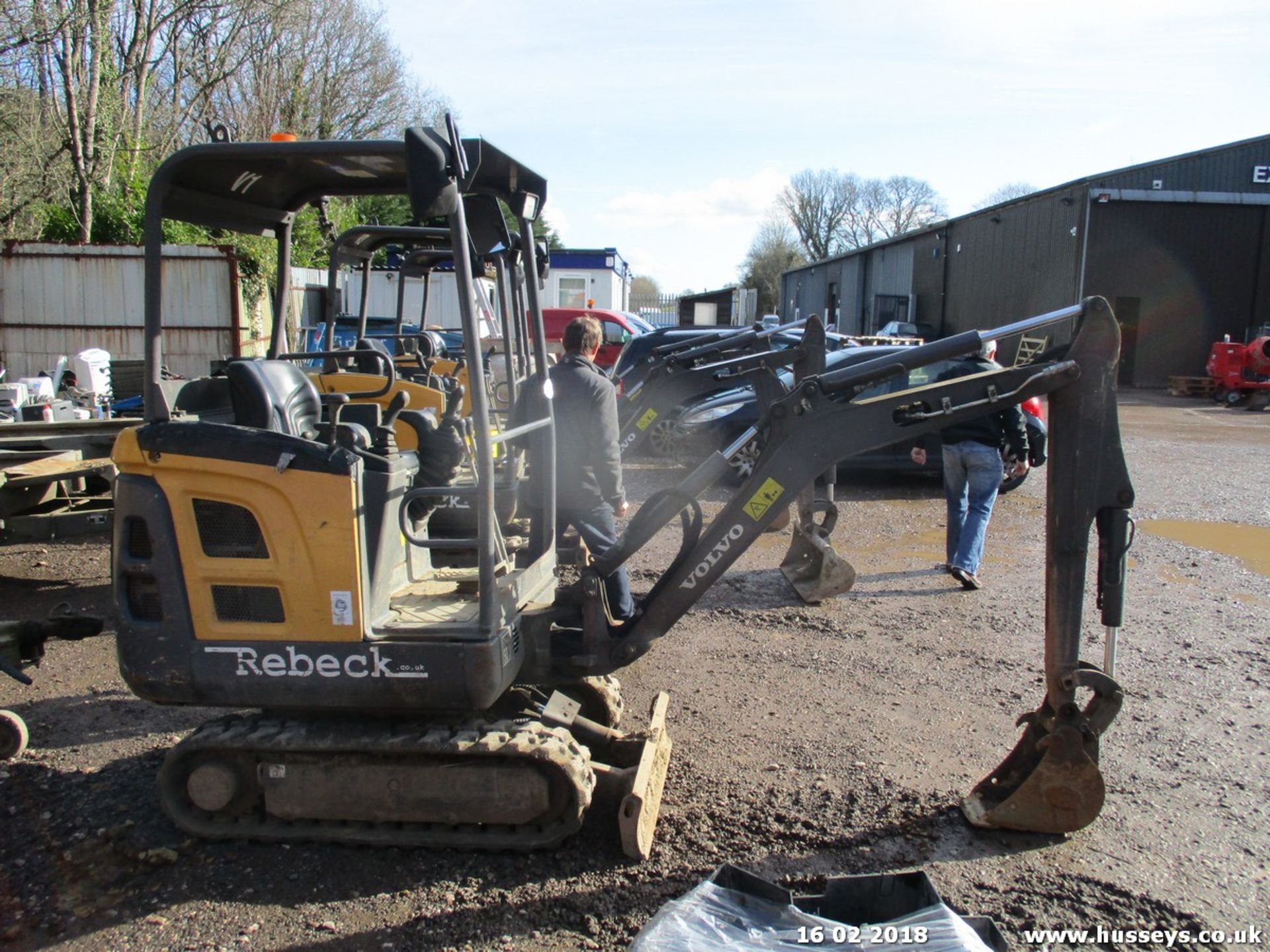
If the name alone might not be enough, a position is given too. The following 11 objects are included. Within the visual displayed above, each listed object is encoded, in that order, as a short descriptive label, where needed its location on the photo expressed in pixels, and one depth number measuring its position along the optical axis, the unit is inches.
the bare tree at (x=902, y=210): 2849.4
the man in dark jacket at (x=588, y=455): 206.2
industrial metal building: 1026.1
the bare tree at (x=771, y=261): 2564.0
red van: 689.0
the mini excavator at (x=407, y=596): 139.8
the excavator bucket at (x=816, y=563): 274.8
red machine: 840.3
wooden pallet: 919.7
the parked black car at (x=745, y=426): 392.8
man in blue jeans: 281.9
